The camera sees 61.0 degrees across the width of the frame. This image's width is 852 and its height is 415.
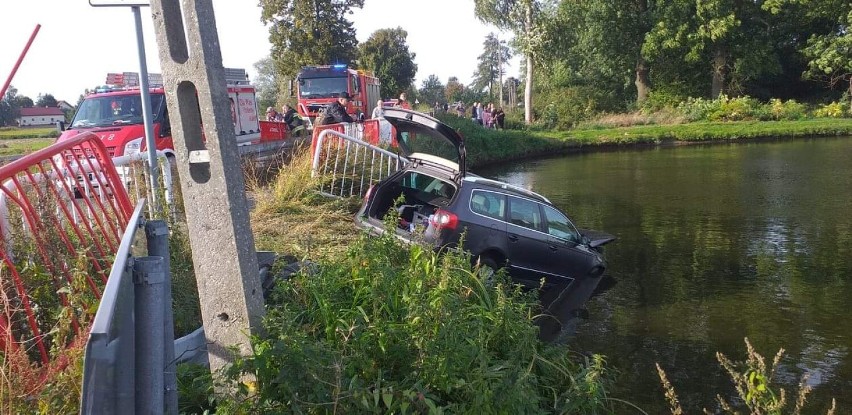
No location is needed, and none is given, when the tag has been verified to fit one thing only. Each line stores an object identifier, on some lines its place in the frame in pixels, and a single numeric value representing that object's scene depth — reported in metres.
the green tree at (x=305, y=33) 49.25
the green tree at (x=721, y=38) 43.84
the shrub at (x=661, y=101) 46.45
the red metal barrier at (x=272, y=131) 21.22
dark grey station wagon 8.44
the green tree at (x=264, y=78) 97.93
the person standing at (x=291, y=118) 23.58
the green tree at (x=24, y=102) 94.25
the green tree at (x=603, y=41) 46.97
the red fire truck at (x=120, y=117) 13.61
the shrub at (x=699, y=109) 42.50
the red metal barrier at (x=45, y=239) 3.31
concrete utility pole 3.53
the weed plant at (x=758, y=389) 3.47
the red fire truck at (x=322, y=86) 27.81
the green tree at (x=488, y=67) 117.25
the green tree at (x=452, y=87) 98.81
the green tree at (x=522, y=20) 46.03
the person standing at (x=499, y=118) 38.34
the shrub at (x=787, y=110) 41.62
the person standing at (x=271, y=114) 27.31
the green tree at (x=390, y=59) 66.94
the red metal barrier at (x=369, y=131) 14.77
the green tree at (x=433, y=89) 95.62
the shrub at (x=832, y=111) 41.28
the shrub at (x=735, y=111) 41.77
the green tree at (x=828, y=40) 42.62
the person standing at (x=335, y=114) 18.30
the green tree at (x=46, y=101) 95.93
